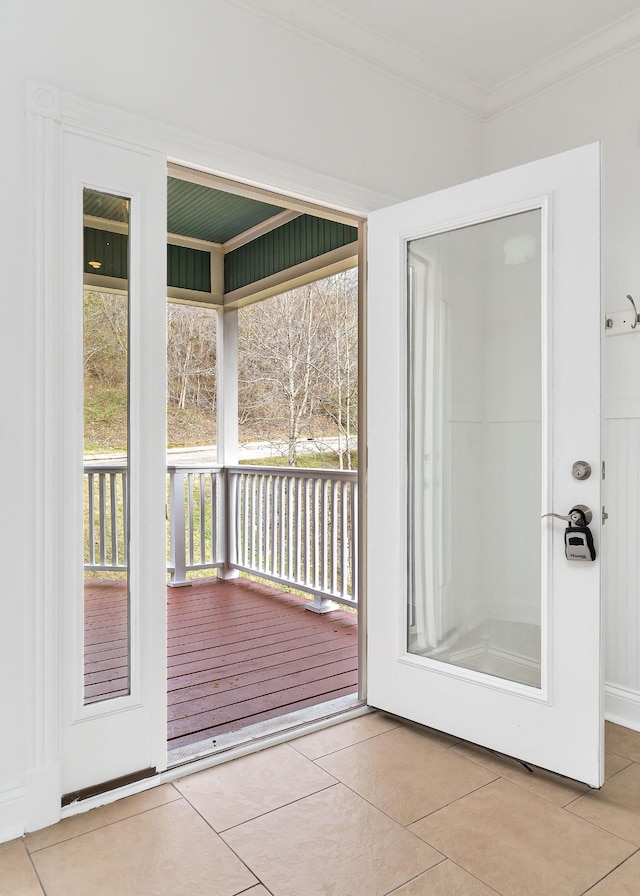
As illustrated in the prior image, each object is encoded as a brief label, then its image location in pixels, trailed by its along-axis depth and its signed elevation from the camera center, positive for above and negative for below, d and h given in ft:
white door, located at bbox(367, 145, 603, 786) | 6.68 -0.18
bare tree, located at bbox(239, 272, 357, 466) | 19.67 +2.69
